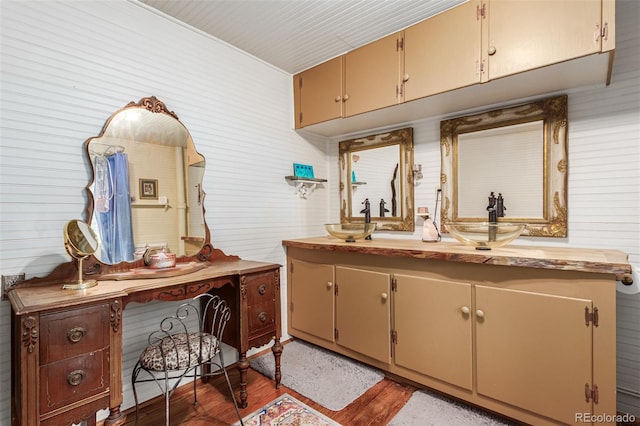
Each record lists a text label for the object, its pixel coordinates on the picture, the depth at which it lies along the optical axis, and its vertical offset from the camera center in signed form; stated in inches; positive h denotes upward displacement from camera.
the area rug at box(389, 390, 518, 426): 69.5 -49.7
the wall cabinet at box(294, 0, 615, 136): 63.2 +36.5
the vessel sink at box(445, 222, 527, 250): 73.8 -6.8
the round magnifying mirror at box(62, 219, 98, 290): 59.0 -6.3
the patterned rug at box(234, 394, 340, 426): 70.5 -49.9
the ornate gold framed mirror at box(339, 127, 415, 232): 107.4 +11.2
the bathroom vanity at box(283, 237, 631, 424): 58.5 -27.1
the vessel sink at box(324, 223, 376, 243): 102.0 -7.6
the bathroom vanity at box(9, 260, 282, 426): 46.7 -22.2
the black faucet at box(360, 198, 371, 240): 115.1 -1.1
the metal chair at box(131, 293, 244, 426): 61.7 -30.6
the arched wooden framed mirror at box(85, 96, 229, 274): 70.7 +5.7
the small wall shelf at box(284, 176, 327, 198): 115.1 +10.3
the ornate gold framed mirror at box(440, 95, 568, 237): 79.8 +12.1
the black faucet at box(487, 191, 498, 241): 85.1 -0.7
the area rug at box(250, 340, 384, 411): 81.0 -50.0
